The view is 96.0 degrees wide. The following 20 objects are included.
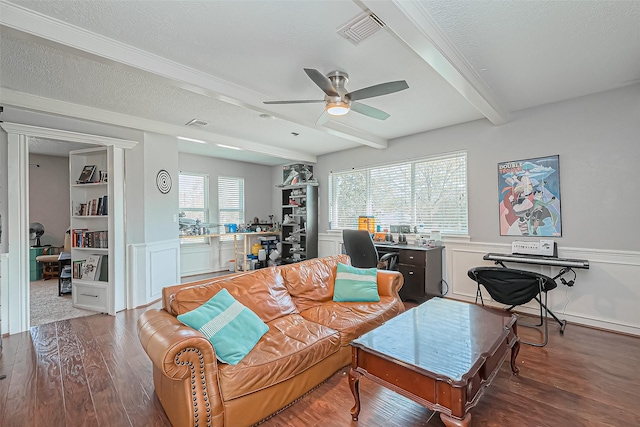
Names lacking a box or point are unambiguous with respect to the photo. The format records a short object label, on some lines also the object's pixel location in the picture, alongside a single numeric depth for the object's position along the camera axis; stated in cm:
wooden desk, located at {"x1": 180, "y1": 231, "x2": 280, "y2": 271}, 581
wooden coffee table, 145
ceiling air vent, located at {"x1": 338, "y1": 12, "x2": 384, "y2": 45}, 195
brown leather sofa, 153
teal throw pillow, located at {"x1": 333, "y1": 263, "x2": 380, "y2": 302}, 288
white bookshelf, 386
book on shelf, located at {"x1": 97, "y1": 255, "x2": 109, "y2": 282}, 404
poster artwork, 346
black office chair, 394
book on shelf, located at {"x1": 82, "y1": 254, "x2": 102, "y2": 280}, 405
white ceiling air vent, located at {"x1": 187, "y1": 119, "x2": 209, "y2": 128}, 407
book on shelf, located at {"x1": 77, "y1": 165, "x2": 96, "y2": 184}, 417
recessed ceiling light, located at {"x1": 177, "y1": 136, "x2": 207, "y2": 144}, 437
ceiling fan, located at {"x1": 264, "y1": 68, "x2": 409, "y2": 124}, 231
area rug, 368
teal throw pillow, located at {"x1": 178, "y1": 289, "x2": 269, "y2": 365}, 173
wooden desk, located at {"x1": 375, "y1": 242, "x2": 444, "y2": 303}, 402
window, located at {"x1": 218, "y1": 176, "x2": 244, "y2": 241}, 667
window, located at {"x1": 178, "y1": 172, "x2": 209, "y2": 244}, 603
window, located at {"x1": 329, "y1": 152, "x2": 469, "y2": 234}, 433
